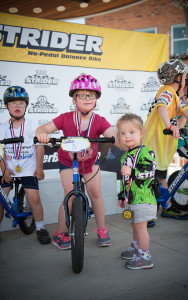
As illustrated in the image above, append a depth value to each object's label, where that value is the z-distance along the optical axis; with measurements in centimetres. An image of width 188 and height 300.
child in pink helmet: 334
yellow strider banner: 514
